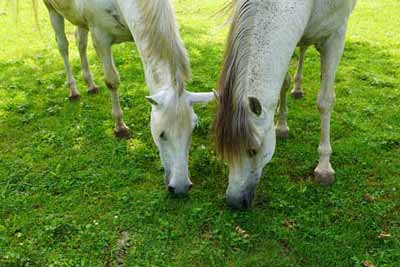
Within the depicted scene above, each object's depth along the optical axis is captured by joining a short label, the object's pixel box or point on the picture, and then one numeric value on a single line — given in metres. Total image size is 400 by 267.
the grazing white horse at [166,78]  3.56
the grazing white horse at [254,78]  3.19
